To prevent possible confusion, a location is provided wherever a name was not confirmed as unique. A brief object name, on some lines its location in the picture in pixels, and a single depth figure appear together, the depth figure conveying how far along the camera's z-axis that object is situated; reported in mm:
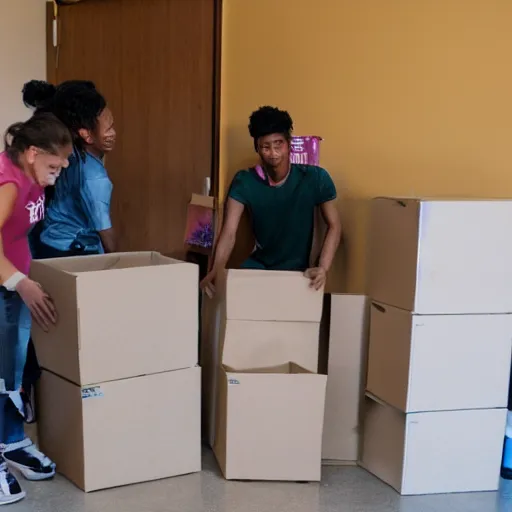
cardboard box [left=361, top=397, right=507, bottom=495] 2074
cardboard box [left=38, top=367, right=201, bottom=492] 2006
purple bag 2562
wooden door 2850
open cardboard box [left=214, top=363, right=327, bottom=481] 2084
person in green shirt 2434
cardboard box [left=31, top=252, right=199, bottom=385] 1954
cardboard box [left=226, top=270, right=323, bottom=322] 2199
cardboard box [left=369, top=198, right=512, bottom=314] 2014
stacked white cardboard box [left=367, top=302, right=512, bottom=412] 2045
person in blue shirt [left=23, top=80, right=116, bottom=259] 2264
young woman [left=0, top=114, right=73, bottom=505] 1963
